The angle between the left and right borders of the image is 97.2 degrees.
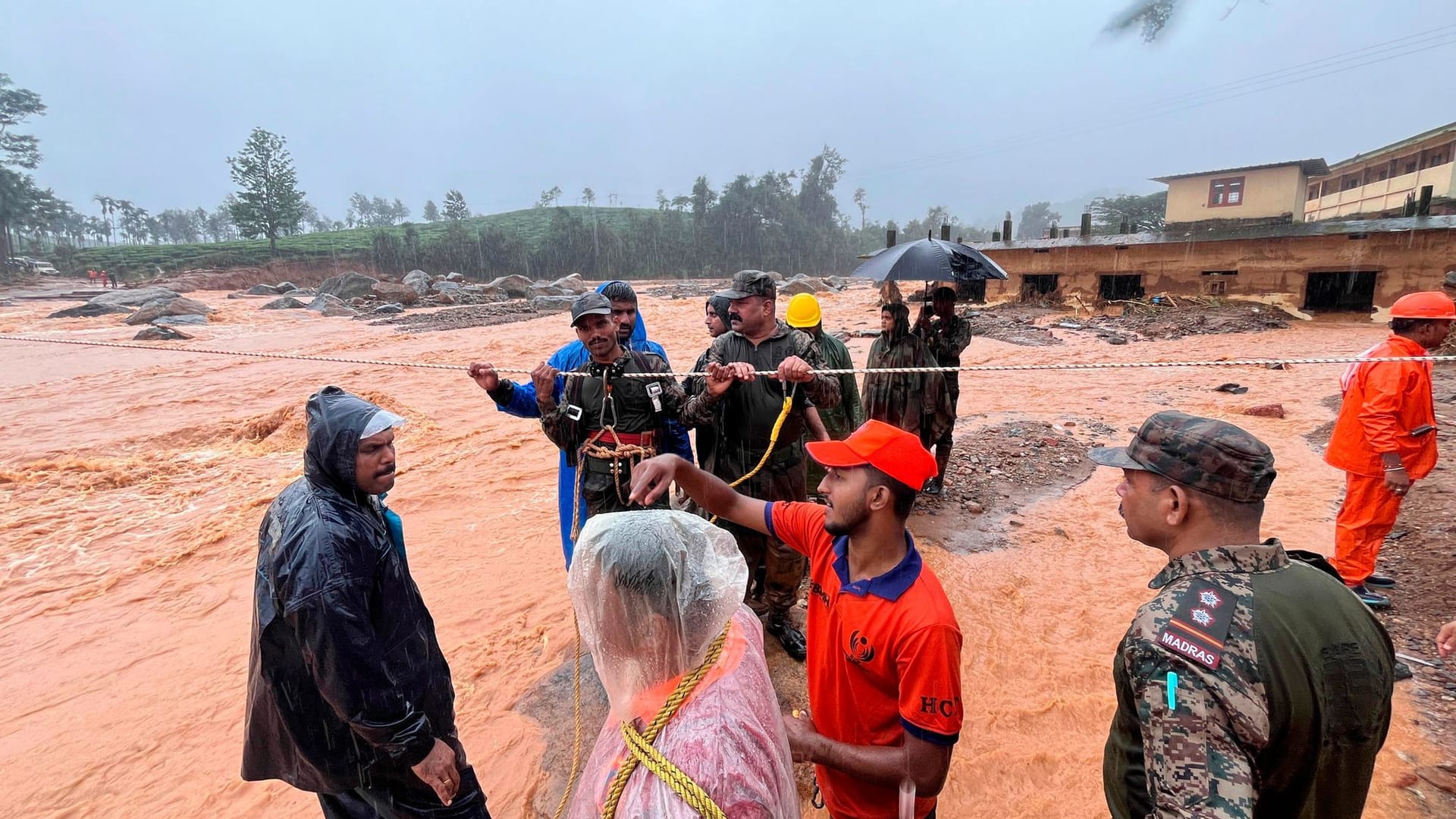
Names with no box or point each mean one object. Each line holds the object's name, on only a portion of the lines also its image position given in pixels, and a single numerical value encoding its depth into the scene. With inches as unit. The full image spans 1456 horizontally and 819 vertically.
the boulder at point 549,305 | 1018.7
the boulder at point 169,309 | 832.9
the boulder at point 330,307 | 1012.9
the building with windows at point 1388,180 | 930.1
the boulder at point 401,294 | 1098.1
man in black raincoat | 74.5
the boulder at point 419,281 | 1252.9
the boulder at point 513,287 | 1285.7
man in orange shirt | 62.1
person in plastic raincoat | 47.8
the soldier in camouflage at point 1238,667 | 47.7
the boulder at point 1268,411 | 350.3
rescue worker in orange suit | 140.5
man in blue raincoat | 138.3
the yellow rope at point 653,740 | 43.6
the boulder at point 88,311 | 919.0
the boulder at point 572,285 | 1312.7
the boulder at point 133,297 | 992.0
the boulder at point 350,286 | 1210.6
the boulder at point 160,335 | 683.4
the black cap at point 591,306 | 133.0
